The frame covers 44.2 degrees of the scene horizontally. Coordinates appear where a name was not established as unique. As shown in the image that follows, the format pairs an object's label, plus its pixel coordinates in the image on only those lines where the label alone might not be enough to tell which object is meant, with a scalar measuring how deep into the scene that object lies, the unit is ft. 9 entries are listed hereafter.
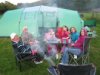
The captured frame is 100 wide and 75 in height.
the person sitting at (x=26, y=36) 11.19
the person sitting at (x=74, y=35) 10.74
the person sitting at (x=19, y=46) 9.72
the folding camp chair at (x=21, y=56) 9.52
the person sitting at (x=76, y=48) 9.17
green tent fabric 15.33
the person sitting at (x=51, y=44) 10.82
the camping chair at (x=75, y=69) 6.62
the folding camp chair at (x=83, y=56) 9.39
